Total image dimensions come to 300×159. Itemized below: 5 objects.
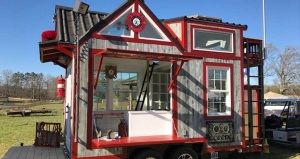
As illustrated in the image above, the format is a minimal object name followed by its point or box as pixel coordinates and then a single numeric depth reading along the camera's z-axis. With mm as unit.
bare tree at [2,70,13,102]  49851
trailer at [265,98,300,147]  9358
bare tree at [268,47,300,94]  42057
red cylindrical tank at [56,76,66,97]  6874
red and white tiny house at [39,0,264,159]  5578
